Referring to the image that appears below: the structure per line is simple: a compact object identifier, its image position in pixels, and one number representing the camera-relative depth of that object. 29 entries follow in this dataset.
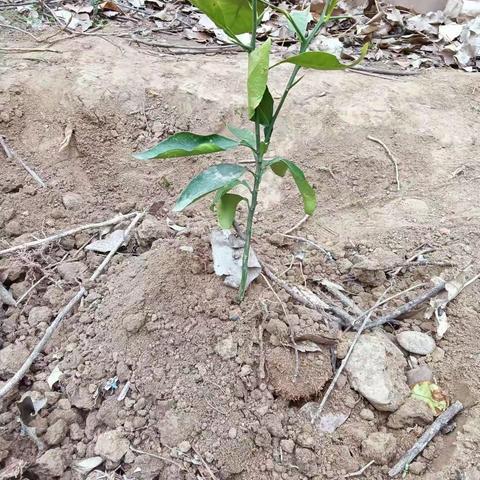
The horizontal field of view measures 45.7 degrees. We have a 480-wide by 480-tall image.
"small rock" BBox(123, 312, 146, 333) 0.50
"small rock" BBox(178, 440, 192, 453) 0.46
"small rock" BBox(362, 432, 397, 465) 0.46
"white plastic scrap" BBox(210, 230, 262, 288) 0.54
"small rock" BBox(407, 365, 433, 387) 0.51
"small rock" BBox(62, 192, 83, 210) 0.69
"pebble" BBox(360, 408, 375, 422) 0.49
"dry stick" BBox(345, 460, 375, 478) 0.45
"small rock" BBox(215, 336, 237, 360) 0.50
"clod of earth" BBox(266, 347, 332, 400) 0.49
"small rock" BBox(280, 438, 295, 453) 0.46
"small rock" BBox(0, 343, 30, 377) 0.50
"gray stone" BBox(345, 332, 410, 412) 0.49
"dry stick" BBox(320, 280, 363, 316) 0.56
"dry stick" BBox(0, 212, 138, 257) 0.61
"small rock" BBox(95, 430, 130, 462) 0.45
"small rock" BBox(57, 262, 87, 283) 0.59
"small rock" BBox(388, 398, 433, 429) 0.48
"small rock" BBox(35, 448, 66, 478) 0.45
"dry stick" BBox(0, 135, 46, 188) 0.71
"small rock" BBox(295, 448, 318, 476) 0.45
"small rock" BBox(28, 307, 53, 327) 0.55
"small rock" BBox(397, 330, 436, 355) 0.53
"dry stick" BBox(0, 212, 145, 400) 0.48
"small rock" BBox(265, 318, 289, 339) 0.51
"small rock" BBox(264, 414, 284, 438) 0.47
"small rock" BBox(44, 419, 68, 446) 0.46
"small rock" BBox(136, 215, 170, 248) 0.61
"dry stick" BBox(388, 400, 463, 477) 0.46
